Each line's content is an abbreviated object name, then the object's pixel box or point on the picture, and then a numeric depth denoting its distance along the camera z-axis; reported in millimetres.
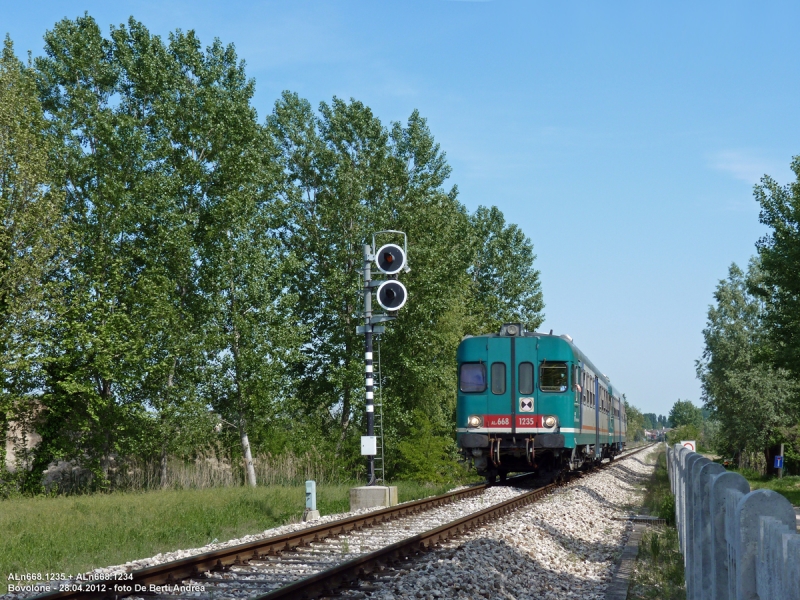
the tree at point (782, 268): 26594
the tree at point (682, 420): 192450
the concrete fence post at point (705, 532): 5875
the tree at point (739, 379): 48375
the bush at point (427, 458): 23469
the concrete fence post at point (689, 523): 7562
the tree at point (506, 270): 53594
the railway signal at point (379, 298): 17344
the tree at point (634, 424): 149375
